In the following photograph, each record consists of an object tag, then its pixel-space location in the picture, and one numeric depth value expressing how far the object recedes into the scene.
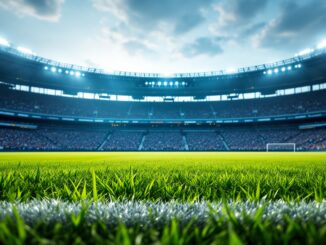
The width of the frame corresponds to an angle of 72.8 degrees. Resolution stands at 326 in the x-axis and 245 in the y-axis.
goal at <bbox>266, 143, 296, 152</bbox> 41.58
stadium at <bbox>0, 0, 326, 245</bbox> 43.62
